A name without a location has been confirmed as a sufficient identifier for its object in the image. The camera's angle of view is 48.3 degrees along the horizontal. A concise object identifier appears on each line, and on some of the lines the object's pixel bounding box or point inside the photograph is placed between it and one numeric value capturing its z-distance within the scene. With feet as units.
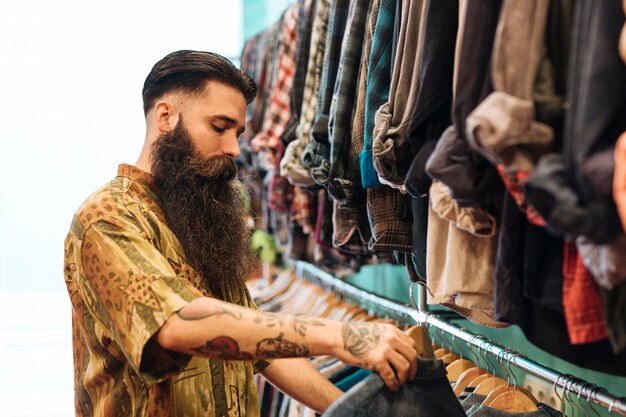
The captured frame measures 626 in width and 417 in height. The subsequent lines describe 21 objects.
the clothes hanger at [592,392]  4.02
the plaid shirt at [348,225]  6.29
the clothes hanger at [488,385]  5.06
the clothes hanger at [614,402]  3.69
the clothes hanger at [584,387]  4.10
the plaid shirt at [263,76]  11.45
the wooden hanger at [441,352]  6.23
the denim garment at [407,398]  4.03
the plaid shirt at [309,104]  7.45
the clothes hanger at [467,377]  5.34
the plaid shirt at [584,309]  3.14
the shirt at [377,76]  5.09
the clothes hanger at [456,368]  5.72
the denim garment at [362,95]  5.52
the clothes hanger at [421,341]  4.28
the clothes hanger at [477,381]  5.24
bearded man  4.01
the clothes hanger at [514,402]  4.66
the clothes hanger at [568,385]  4.19
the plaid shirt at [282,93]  9.65
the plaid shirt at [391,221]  5.24
